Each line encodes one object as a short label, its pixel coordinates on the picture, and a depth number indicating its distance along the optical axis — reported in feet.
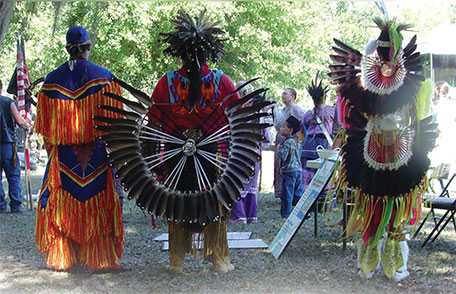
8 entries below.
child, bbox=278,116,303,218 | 28.32
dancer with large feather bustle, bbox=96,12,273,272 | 17.88
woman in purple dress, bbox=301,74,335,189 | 29.48
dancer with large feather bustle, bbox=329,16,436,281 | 17.98
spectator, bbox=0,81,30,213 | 31.19
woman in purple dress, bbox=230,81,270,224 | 28.09
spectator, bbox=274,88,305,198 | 30.25
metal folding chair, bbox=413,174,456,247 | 21.88
